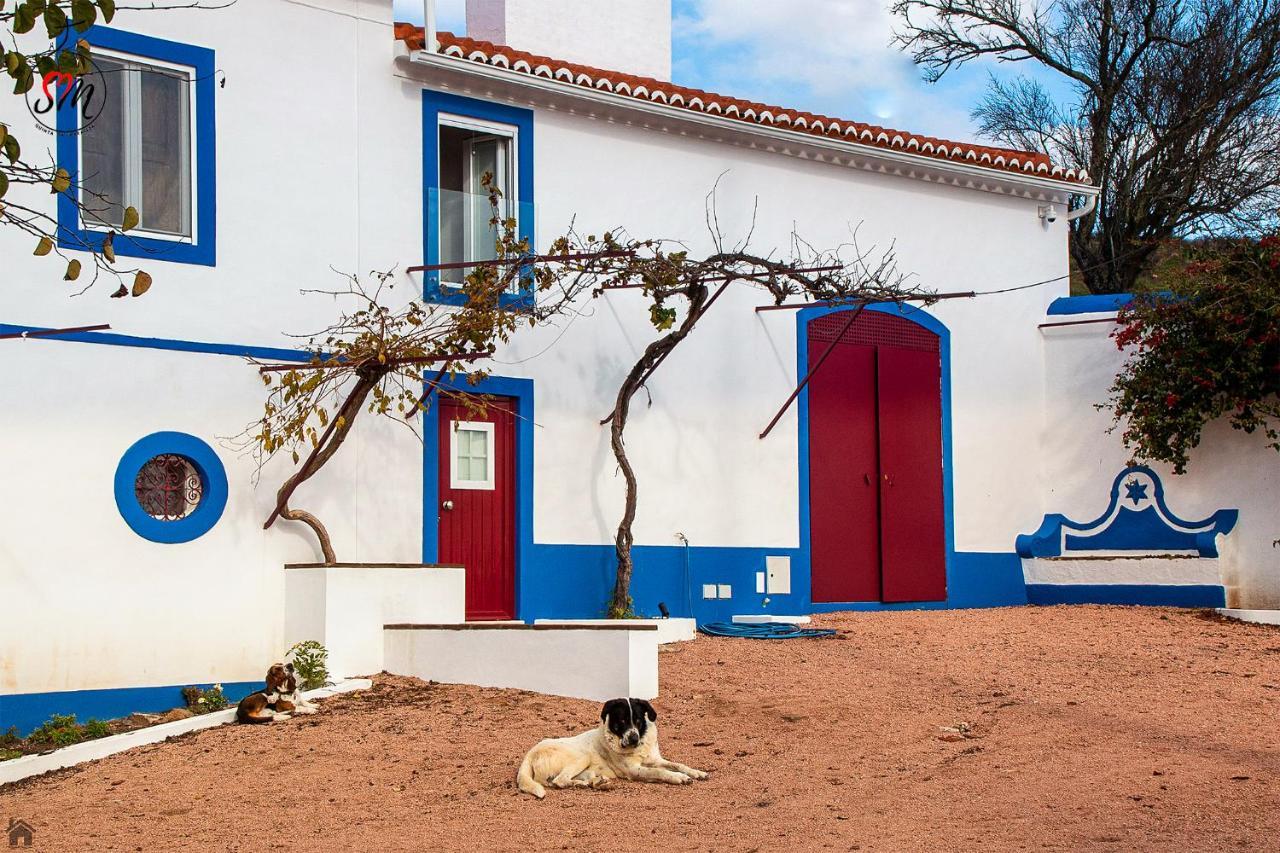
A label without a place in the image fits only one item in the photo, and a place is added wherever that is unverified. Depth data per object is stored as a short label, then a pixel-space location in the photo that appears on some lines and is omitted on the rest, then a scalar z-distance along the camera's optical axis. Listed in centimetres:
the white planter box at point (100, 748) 899
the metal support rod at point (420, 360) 1068
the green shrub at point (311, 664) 1078
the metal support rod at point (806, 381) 1433
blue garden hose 1280
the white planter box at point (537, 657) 1022
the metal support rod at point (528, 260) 1099
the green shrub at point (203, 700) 1070
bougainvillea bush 1436
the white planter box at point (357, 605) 1100
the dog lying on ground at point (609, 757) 782
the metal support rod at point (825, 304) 1280
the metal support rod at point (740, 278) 1228
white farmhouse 1058
